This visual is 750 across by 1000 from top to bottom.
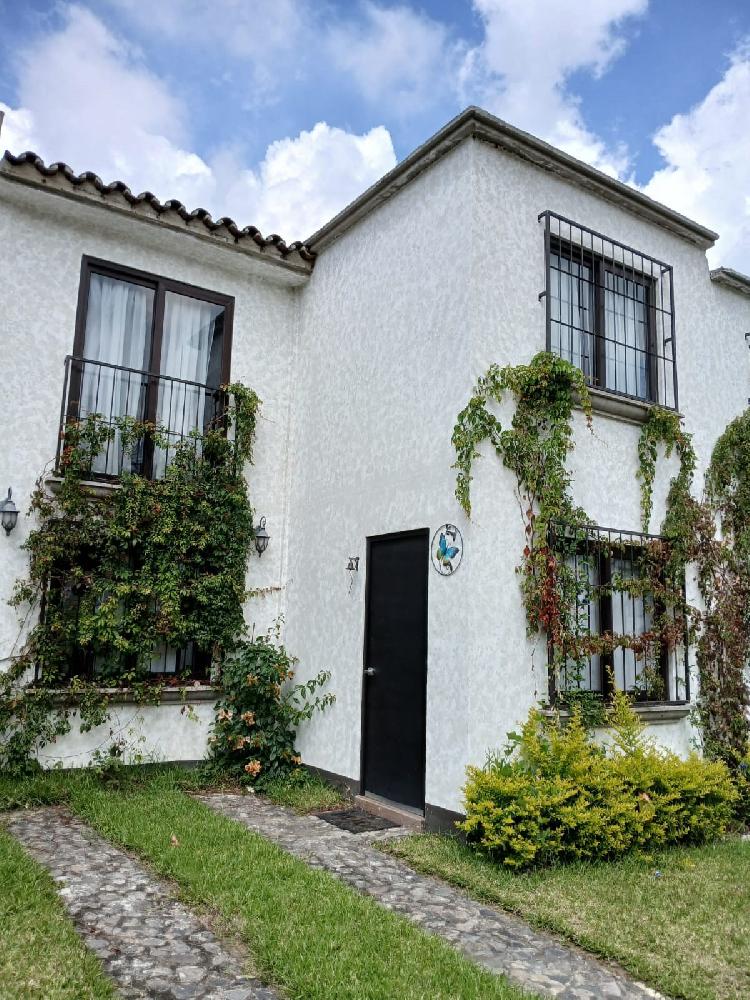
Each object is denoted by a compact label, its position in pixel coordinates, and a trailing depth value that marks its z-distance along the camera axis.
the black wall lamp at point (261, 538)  8.58
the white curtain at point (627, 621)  7.18
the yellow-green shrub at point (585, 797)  5.30
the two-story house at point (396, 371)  6.54
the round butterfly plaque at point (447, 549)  6.33
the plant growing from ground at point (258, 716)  7.79
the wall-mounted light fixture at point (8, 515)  7.15
